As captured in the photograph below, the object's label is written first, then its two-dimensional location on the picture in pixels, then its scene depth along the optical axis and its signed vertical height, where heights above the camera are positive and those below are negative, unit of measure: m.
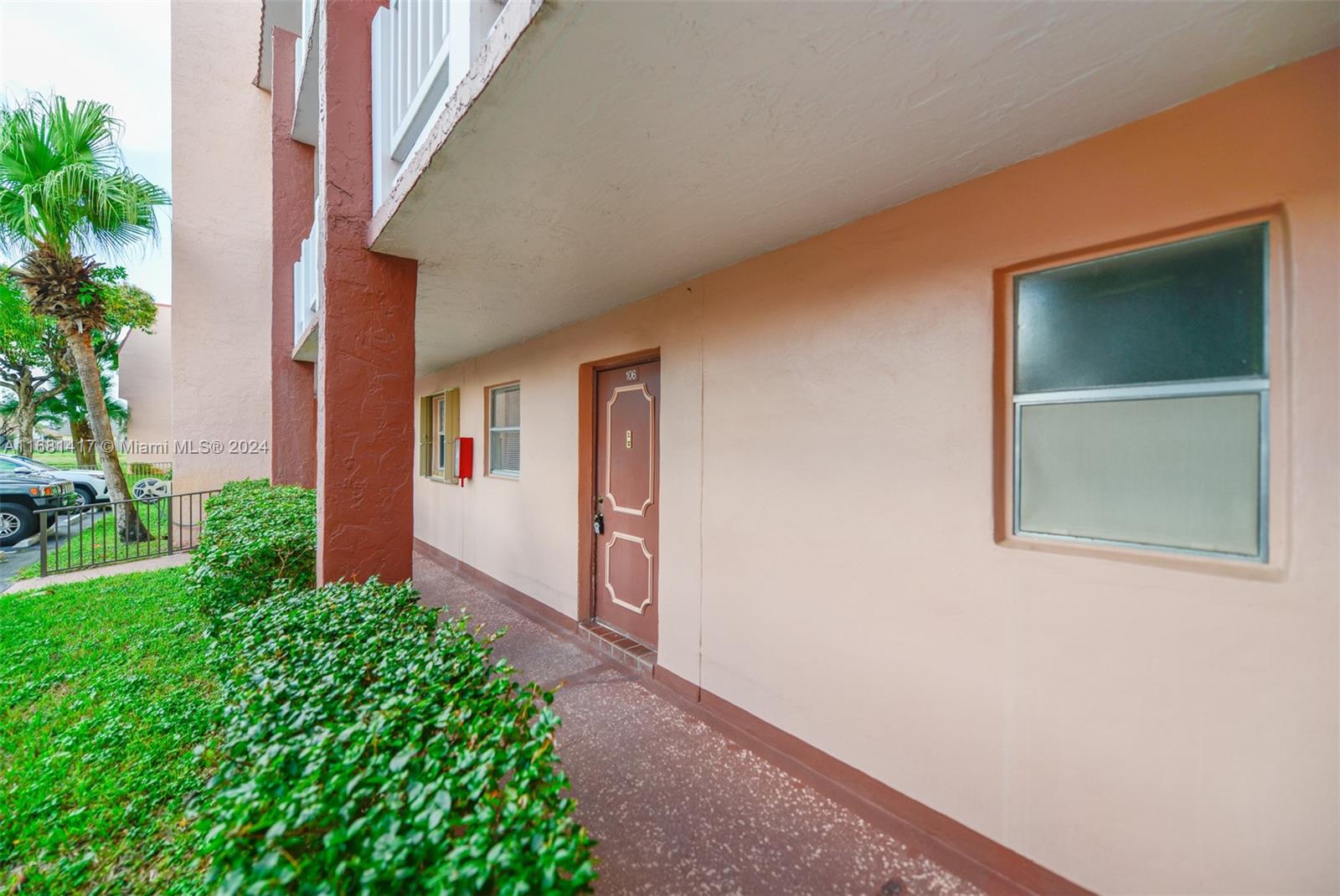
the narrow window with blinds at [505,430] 5.40 +0.21
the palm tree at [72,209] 6.43 +3.16
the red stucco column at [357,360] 2.54 +0.46
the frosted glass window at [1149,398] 1.47 +0.17
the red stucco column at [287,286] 6.43 +2.12
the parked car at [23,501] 7.88 -0.85
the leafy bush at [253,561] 3.00 -0.68
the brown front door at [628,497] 3.70 -0.36
